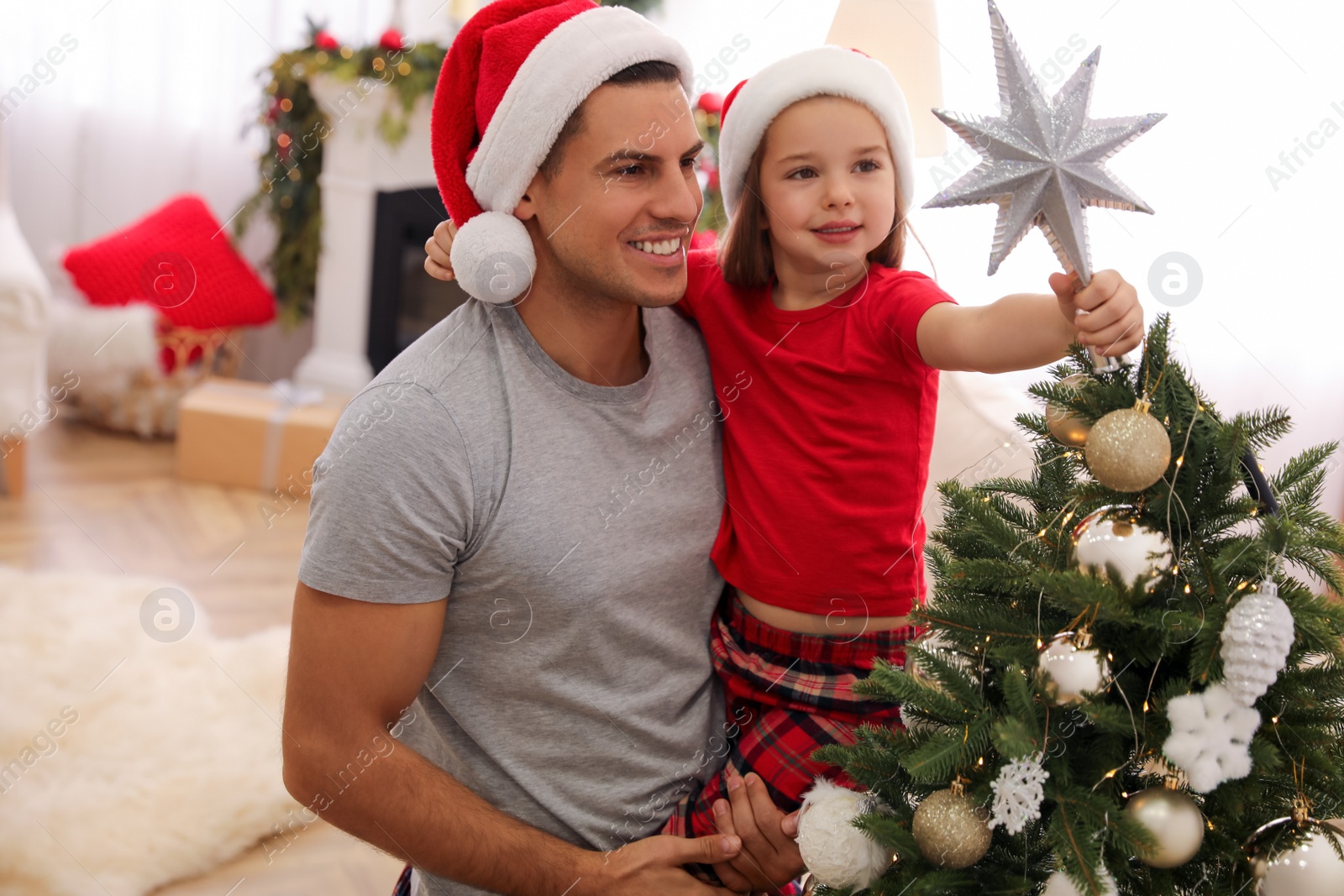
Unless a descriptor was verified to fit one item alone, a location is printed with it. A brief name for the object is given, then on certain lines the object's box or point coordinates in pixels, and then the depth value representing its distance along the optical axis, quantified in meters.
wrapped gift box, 3.88
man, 1.21
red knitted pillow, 4.21
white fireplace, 4.16
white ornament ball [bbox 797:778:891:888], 1.05
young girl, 1.35
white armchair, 3.35
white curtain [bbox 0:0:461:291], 4.56
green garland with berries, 3.99
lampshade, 2.41
